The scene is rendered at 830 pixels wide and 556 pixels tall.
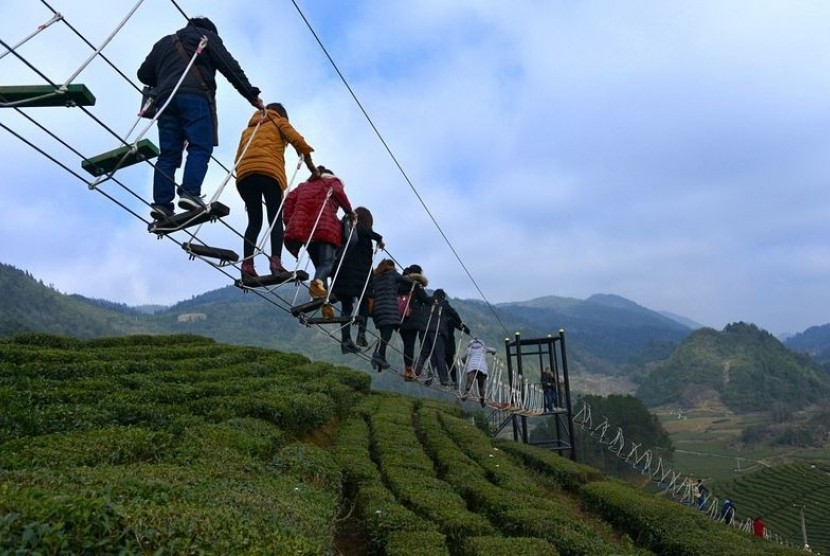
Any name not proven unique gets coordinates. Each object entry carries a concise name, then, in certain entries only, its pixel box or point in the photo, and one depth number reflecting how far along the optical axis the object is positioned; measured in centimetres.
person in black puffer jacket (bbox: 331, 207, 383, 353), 745
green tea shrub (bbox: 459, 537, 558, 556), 604
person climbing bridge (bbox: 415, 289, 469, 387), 1062
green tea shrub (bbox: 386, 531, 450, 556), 588
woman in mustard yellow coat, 513
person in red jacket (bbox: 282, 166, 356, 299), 627
